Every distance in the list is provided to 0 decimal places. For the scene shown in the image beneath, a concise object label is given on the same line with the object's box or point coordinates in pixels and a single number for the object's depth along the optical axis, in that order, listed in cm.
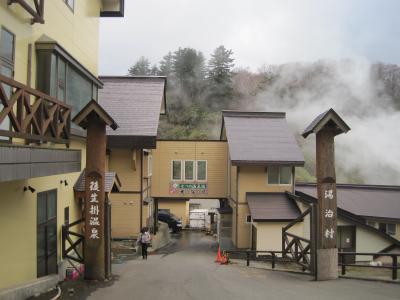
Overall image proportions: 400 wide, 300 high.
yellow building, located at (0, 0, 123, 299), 673
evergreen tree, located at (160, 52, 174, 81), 7200
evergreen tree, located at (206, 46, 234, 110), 6419
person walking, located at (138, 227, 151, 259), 1777
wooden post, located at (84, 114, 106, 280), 1009
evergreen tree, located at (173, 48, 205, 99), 6631
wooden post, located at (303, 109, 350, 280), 1062
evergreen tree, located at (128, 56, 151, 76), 7200
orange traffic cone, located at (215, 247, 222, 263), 1740
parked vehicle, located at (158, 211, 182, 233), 3519
